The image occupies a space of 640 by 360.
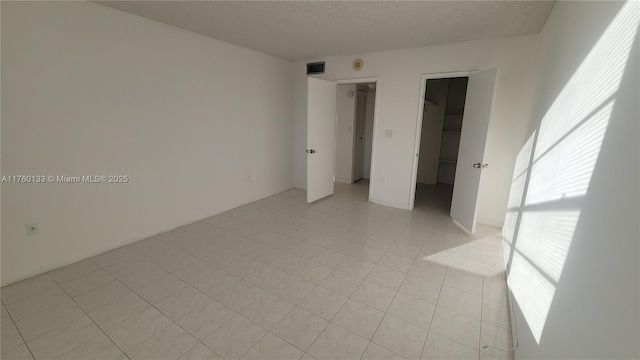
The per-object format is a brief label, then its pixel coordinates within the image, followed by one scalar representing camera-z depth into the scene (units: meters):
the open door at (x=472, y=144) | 2.94
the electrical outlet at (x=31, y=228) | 2.22
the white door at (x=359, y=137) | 5.76
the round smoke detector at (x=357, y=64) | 4.09
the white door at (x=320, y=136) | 4.05
